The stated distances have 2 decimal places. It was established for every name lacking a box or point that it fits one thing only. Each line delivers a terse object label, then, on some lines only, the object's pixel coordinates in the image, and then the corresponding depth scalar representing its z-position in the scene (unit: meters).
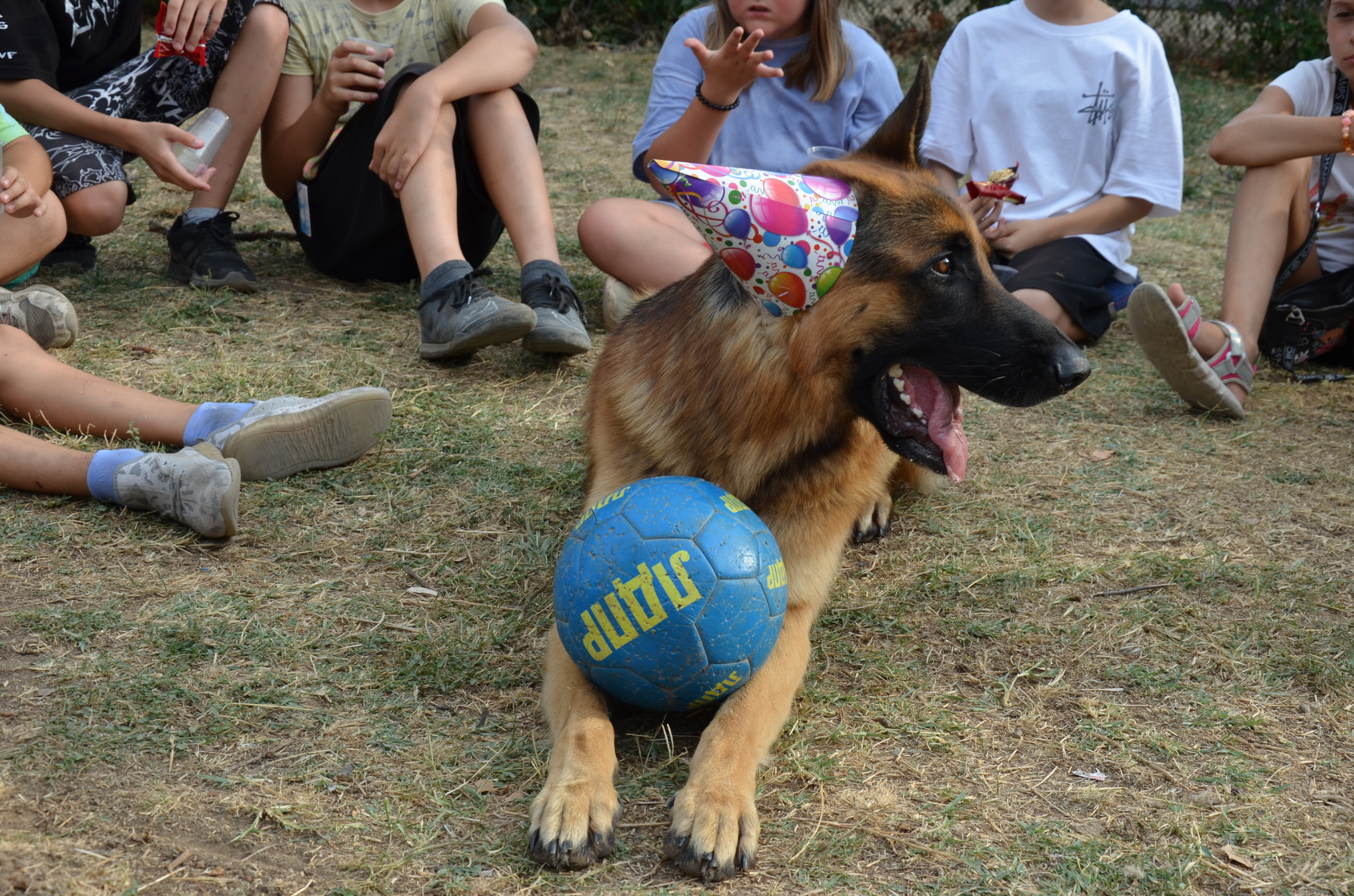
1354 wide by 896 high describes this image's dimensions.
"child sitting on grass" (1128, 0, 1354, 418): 4.28
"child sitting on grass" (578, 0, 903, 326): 4.40
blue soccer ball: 2.13
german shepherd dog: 2.39
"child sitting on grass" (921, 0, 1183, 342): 4.90
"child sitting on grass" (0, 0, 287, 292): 4.28
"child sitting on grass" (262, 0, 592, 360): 4.27
